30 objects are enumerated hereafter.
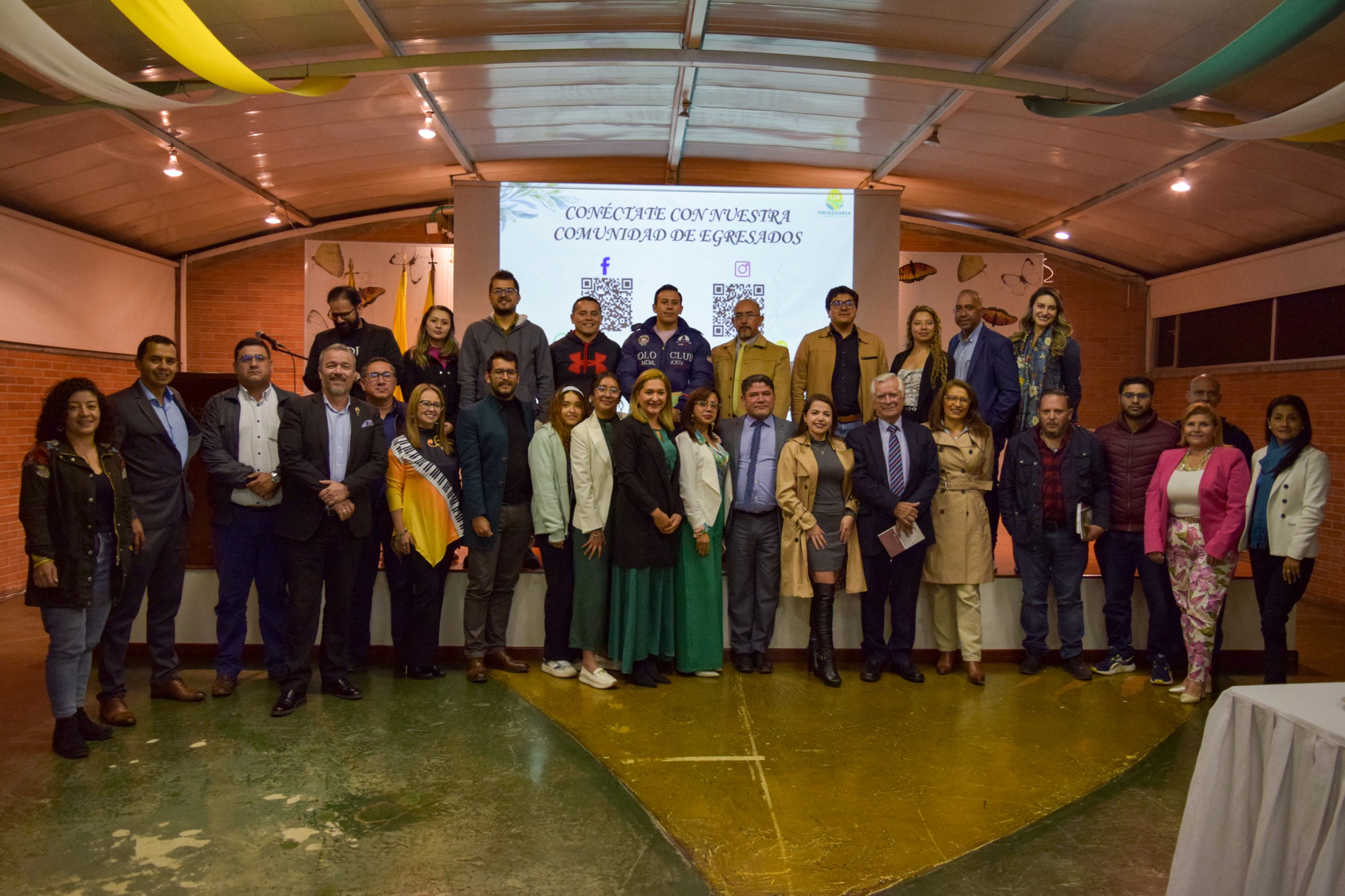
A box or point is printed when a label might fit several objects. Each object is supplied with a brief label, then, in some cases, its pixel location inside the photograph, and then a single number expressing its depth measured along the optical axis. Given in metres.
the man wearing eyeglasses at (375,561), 4.35
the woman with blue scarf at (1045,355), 4.79
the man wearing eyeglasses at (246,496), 4.00
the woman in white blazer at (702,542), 4.41
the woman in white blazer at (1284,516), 4.17
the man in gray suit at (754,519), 4.54
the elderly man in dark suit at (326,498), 3.87
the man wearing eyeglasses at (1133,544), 4.58
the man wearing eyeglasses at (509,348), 4.88
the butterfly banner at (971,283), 9.87
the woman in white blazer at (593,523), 4.29
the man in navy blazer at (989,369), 4.88
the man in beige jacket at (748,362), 5.05
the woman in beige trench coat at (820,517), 4.42
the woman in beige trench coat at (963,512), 4.48
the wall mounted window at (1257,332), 7.44
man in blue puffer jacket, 5.12
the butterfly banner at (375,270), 9.47
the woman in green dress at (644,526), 4.26
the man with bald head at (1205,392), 4.66
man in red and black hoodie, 5.05
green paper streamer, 3.37
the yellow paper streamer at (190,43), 3.72
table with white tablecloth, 1.66
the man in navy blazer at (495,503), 4.30
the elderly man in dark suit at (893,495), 4.37
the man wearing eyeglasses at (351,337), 4.68
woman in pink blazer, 4.21
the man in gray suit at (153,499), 3.77
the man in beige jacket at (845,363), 5.02
